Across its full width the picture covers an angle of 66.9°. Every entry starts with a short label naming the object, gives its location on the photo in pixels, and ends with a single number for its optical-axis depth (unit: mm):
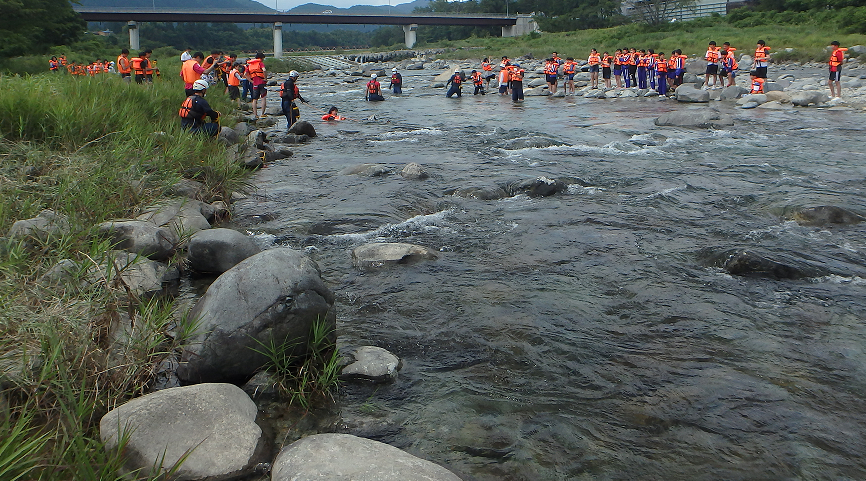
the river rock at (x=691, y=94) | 20047
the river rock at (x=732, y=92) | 19859
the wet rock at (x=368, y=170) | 10992
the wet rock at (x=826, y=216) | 7289
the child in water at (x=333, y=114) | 18078
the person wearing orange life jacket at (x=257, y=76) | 17453
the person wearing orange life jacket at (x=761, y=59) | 18656
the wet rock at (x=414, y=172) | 10541
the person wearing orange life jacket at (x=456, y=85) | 24375
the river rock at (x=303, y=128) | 15375
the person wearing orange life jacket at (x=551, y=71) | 23502
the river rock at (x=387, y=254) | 6469
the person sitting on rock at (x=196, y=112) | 10359
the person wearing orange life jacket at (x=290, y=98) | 16234
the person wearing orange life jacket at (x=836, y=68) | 16172
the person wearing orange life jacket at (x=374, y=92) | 23945
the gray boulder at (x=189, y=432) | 3180
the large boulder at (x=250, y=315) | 4066
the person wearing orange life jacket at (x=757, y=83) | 19334
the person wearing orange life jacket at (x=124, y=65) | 19219
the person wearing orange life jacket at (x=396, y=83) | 26922
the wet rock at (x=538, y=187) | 9227
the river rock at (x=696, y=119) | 14805
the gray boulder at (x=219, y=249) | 5812
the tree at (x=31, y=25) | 24750
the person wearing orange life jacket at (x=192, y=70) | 13977
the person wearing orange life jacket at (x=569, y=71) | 23891
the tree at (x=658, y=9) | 57500
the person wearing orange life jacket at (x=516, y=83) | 22375
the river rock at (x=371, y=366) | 4352
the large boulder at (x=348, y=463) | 3041
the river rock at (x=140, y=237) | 5730
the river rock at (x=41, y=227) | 5184
